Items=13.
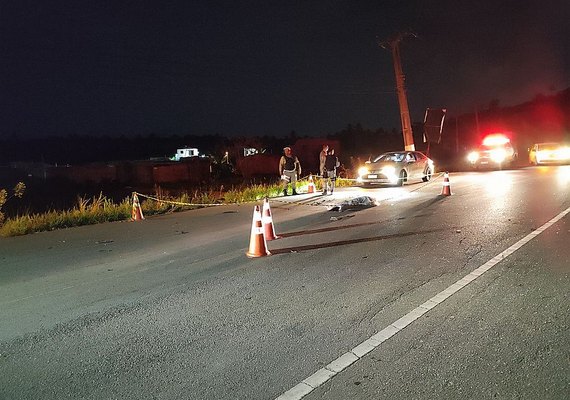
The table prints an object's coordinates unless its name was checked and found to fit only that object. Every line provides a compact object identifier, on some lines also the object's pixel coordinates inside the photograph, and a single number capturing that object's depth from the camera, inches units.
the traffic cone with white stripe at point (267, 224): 361.5
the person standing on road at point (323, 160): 765.9
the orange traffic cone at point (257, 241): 317.5
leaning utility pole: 1042.7
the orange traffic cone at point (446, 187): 606.5
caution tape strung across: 620.8
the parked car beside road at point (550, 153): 1097.4
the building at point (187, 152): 3520.4
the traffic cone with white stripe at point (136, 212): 542.0
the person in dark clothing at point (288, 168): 711.7
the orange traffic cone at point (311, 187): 743.1
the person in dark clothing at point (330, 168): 737.0
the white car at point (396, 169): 802.2
